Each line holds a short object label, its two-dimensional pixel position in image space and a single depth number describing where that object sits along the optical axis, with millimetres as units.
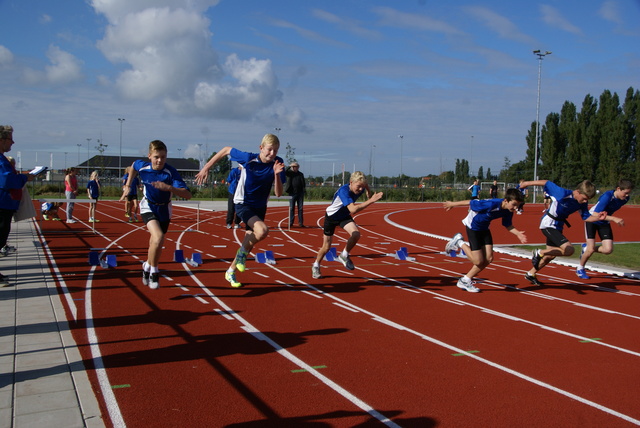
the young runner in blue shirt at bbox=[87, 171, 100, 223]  18703
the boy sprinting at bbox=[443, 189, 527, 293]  8273
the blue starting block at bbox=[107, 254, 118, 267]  9320
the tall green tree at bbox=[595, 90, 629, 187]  59594
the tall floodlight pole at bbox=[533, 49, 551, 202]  44812
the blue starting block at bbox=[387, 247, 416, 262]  11594
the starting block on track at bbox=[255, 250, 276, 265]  10484
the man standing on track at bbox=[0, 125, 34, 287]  7133
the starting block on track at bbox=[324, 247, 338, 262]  11157
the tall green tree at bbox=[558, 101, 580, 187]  60781
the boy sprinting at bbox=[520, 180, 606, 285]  8792
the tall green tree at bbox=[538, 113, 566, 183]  64312
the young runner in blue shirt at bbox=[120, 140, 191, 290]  7227
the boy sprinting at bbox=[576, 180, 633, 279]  9447
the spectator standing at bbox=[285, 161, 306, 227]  17188
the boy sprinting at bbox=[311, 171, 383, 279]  8633
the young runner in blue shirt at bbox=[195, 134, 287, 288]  7535
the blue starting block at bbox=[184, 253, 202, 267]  10023
